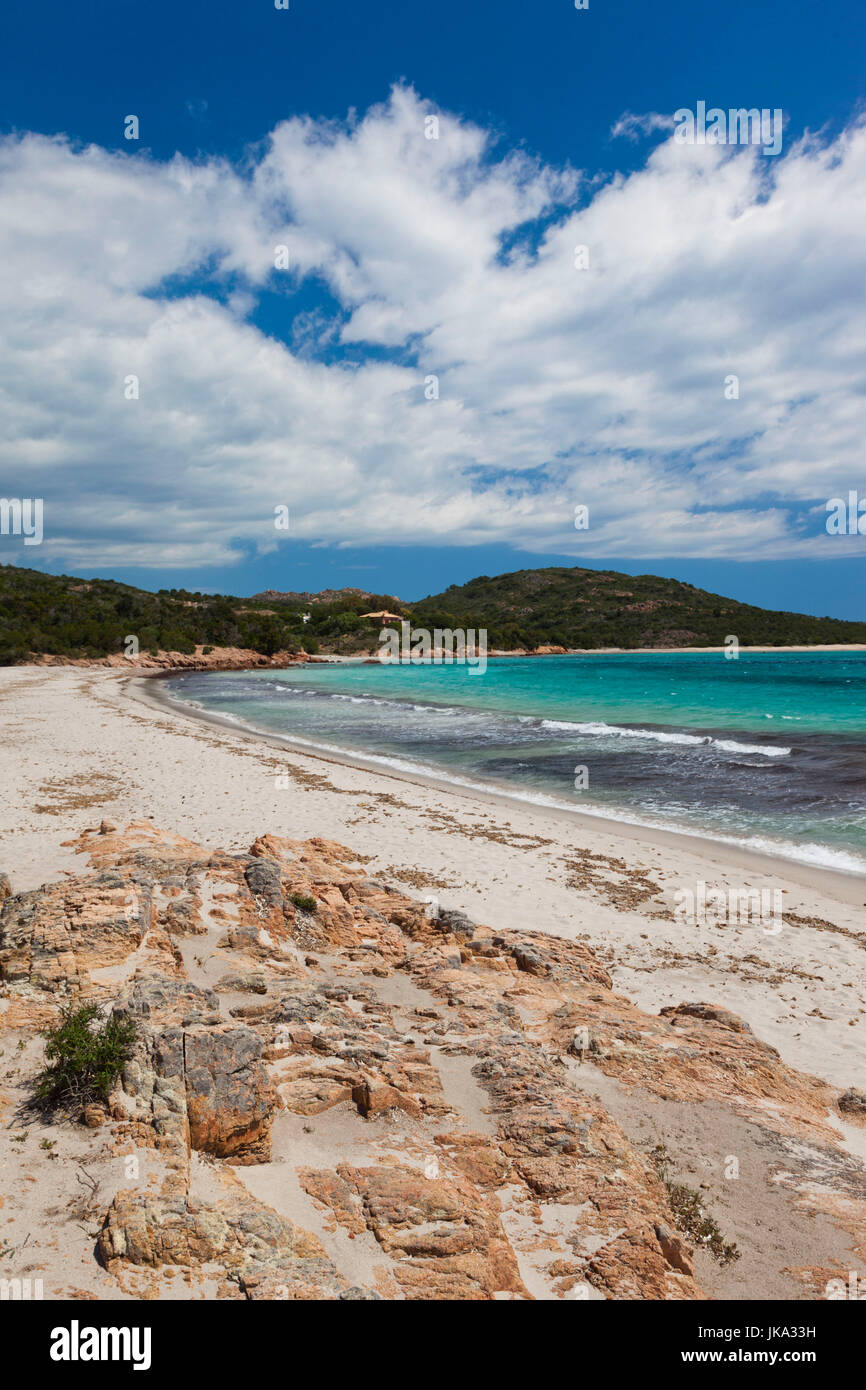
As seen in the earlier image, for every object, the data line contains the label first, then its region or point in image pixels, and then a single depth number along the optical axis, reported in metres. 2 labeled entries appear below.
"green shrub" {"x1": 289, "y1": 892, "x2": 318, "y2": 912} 8.01
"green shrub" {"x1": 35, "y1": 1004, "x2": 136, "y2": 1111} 4.12
